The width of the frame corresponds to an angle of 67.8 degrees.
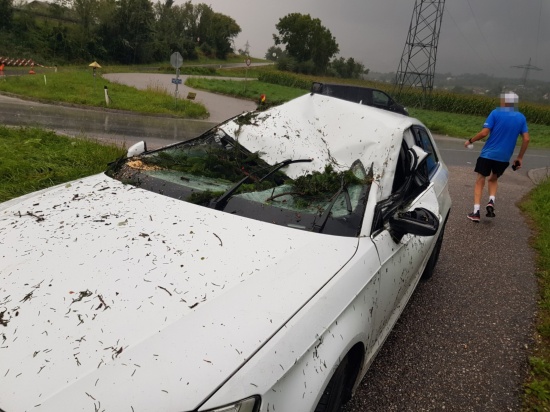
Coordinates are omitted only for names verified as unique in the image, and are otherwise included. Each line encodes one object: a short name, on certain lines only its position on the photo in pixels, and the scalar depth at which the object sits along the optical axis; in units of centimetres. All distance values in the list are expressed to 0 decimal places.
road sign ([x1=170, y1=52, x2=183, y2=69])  1656
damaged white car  131
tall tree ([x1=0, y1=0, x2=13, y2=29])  4581
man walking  589
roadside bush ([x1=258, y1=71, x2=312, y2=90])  4275
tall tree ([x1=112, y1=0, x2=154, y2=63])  5454
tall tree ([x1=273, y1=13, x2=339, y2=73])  8612
